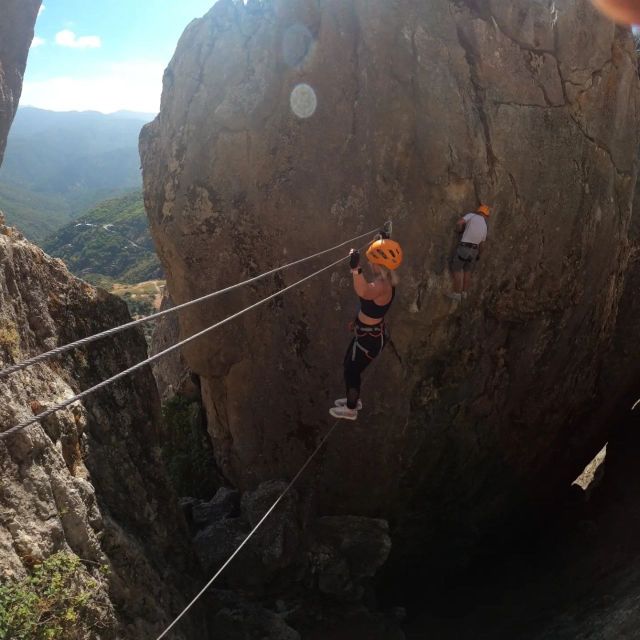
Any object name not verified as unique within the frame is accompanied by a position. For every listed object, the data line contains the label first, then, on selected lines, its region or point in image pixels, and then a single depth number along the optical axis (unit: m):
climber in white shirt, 7.58
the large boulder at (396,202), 7.77
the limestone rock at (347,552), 9.02
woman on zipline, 6.57
